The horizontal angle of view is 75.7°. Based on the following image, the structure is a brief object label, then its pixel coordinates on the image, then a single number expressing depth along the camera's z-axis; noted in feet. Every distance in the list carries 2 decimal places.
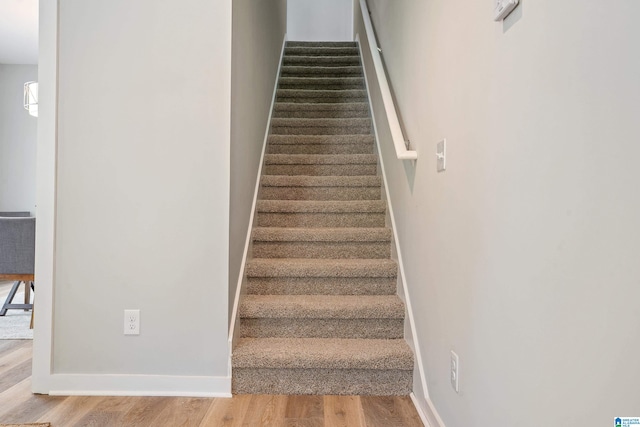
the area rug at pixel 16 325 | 9.05
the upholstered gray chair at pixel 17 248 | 9.80
